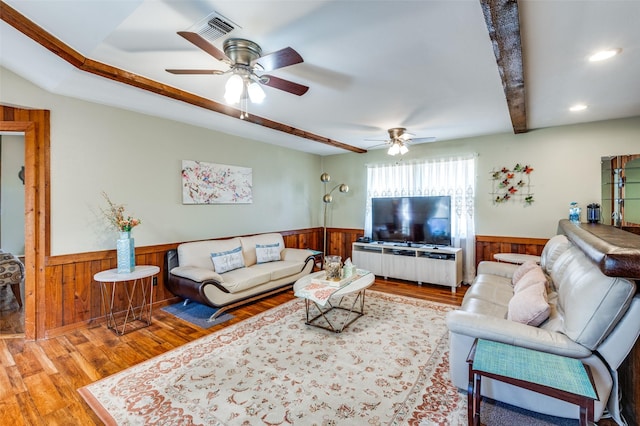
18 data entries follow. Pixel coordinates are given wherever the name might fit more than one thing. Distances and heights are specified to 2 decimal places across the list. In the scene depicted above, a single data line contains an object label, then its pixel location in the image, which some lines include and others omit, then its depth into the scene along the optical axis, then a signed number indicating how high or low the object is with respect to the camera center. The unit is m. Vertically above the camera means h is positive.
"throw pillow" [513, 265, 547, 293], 2.48 -0.60
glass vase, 3.12 -0.42
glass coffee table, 3.03 -0.85
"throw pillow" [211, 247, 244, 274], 3.93 -0.66
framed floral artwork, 4.12 +0.46
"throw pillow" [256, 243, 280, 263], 4.57 -0.64
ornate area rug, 1.88 -1.29
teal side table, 1.36 -0.83
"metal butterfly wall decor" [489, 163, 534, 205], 4.49 +0.42
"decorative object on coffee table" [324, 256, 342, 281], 3.41 -0.67
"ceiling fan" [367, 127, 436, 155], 4.28 +1.10
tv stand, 4.64 -0.86
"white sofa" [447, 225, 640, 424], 1.54 -0.74
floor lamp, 5.83 +0.33
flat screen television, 4.90 -0.14
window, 4.92 +0.48
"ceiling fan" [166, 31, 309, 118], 1.86 +1.00
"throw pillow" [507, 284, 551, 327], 1.99 -0.68
